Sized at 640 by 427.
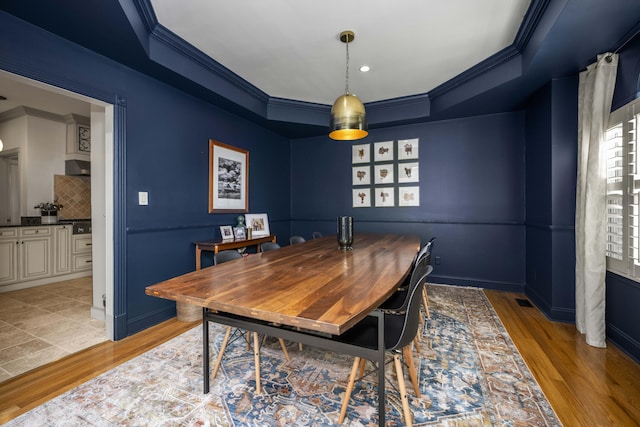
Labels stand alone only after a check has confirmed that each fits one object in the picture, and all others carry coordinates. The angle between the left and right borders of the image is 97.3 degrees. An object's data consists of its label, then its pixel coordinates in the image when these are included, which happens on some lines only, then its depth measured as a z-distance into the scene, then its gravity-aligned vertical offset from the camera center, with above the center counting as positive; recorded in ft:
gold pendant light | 8.46 +2.95
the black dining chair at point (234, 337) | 5.76 -3.06
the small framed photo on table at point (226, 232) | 11.85 -0.91
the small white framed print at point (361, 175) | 15.80 +2.02
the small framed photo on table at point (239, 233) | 12.22 -0.98
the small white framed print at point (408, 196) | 14.79 +0.77
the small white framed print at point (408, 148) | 14.73 +3.28
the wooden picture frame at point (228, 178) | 11.92 +1.47
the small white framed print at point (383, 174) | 15.26 +2.03
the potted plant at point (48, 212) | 14.83 -0.07
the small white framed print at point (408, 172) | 14.74 +2.04
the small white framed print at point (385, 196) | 15.29 +0.80
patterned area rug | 5.03 -3.71
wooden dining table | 3.58 -1.26
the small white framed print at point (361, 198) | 15.89 +0.72
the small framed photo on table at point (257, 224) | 13.42 -0.66
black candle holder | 8.46 -0.67
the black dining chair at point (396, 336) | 4.50 -2.13
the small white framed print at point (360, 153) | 15.78 +3.25
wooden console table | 10.20 -1.31
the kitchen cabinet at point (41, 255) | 12.77 -2.21
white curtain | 7.77 +0.58
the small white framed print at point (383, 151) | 15.25 +3.25
